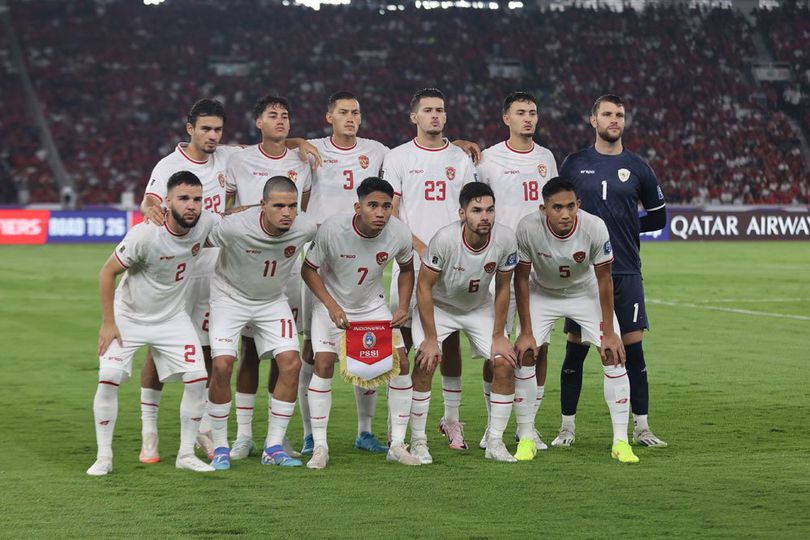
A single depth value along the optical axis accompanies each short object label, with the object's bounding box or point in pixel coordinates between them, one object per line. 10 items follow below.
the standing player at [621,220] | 16.27
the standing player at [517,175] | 16.53
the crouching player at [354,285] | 14.91
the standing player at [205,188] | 15.22
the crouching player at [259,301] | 14.77
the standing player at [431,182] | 16.44
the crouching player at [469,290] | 15.13
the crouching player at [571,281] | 15.16
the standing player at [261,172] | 15.74
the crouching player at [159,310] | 14.19
